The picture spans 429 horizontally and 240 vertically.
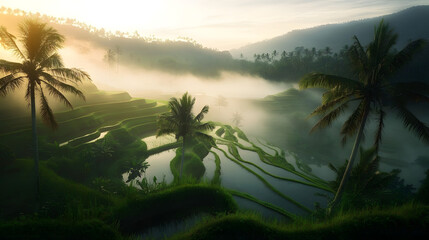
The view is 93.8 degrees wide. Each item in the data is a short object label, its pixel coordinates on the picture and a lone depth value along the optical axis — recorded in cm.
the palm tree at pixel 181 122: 1761
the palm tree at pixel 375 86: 909
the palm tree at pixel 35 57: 1243
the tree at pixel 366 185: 1232
